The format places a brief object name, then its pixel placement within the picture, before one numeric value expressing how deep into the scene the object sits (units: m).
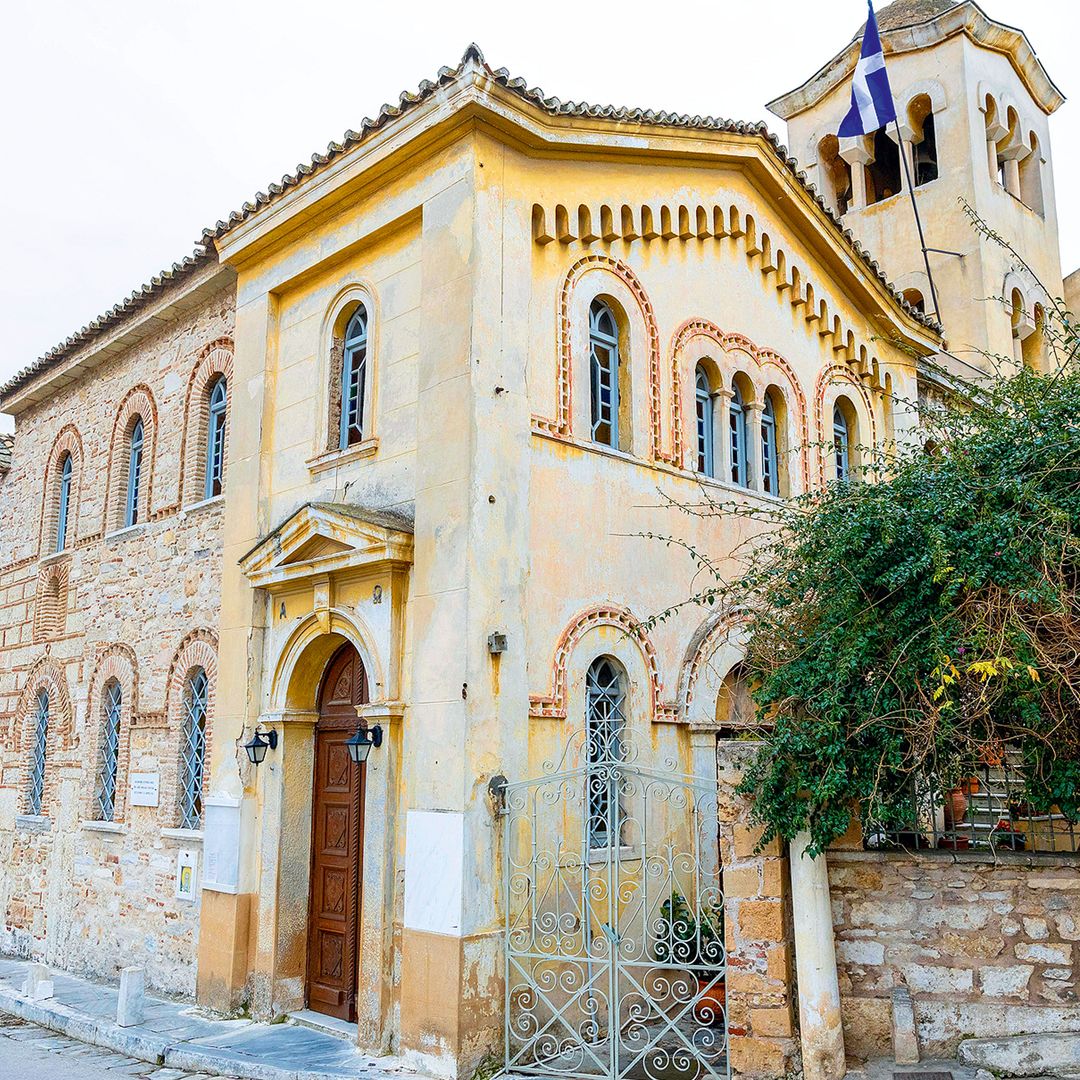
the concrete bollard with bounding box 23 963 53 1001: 10.81
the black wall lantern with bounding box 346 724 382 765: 8.48
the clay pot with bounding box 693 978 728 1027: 7.84
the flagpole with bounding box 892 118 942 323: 16.61
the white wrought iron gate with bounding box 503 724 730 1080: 7.16
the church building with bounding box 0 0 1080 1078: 7.81
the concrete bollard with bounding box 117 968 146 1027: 9.35
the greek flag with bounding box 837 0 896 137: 14.40
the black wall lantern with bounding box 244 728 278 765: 9.60
